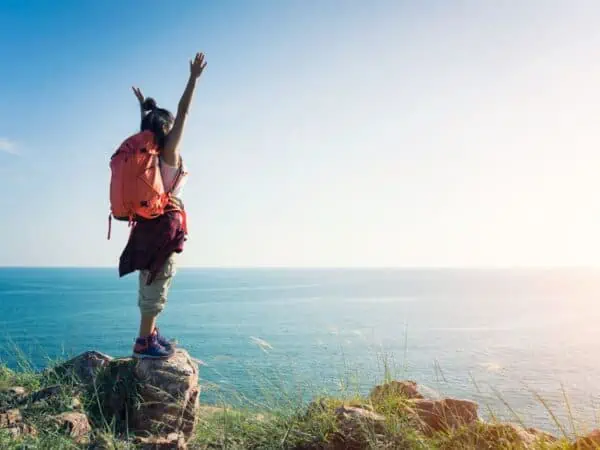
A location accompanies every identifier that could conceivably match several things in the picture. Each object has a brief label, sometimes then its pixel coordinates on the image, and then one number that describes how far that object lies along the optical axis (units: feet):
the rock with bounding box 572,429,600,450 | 11.46
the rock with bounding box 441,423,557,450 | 12.44
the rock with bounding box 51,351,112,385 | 18.40
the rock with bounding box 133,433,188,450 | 13.83
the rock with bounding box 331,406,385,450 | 12.87
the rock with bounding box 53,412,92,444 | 13.66
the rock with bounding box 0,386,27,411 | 16.50
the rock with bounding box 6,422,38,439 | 13.32
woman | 17.07
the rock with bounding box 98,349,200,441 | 16.19
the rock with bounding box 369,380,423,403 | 15.43
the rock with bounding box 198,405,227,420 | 15.97
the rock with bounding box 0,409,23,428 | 14.39
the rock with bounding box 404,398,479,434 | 14.06
